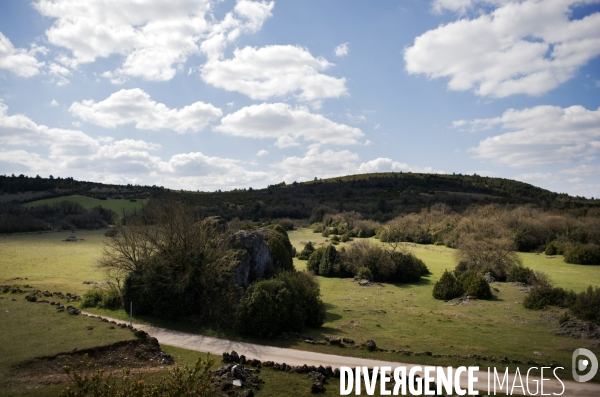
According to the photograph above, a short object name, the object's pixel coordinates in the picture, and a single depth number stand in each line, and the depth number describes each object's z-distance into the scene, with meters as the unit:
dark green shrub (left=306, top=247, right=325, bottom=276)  45.06
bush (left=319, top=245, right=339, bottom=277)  43.66
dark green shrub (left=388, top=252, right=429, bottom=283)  41.31
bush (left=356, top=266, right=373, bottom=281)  40.94
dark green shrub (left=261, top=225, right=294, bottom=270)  30.20
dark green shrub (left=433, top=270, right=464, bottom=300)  32.94
